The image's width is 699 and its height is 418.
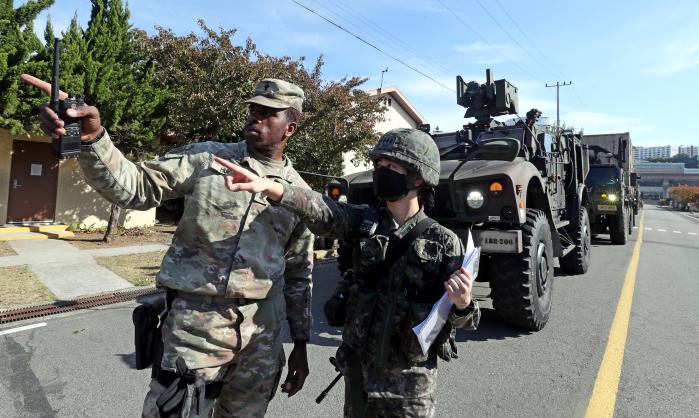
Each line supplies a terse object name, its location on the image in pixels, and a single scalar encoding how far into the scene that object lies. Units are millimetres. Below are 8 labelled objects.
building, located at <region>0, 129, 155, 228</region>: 9773
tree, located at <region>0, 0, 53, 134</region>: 7594
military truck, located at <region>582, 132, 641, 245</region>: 11250
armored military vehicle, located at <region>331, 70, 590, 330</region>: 3965
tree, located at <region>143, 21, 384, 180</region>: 9039
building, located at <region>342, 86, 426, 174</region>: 24416
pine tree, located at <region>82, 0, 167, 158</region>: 9062
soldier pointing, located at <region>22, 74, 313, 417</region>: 1502
